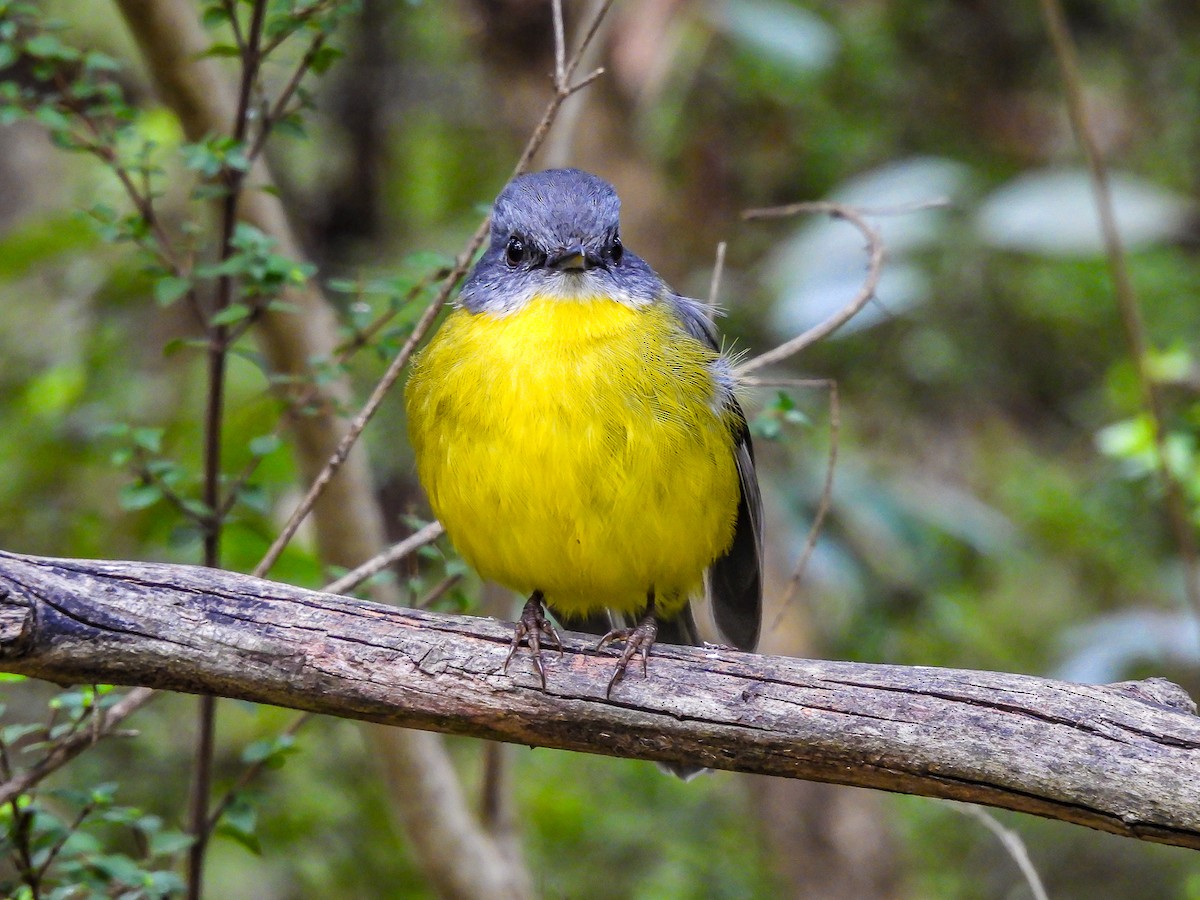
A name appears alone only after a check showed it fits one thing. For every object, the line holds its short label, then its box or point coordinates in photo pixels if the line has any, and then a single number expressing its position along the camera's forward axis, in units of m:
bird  6.14
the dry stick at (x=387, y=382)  6.11
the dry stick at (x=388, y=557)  6.24
